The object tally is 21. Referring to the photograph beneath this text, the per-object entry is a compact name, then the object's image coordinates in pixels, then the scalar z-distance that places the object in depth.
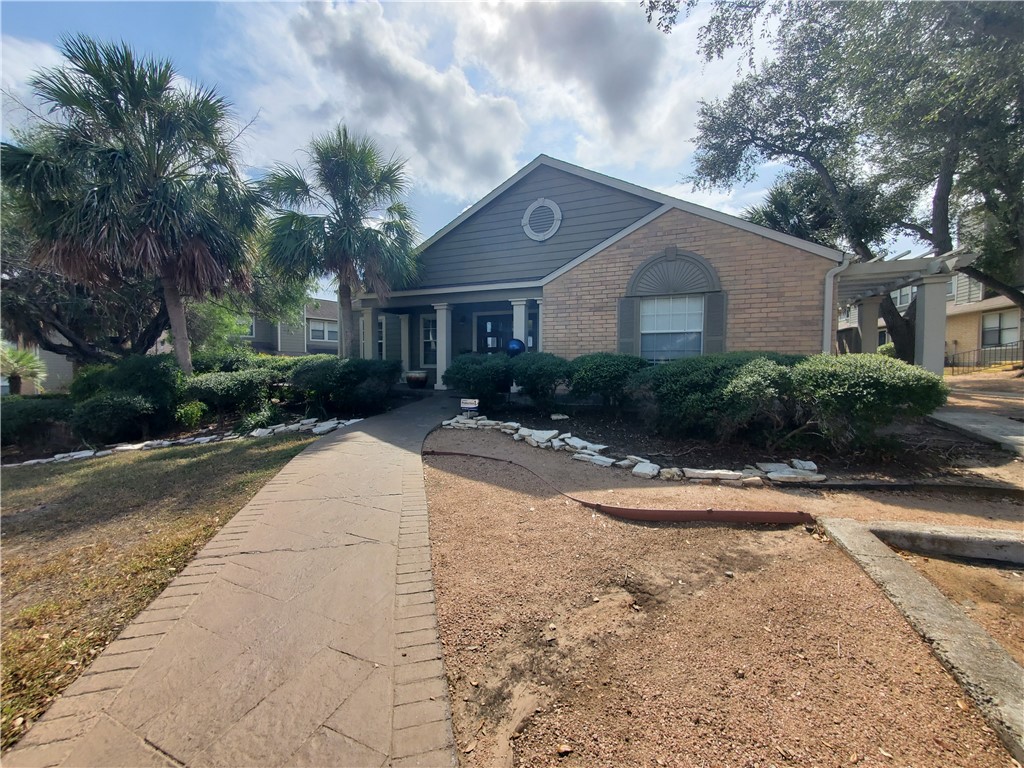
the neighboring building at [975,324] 22.05
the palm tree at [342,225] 10.57
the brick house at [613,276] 8.19
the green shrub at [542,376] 7.71
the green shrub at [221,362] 11.70
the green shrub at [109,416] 8.21
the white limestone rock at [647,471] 5.12
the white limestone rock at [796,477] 4.91
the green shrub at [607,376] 7.18
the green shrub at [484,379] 8.28
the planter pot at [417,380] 12.67
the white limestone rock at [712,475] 4.98
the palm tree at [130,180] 8.23
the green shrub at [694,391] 5.84
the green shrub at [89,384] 9.38
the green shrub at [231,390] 8.95
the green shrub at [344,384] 9.32
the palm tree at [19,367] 12.00
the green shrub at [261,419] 8.77
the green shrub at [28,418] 8.53
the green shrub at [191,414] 9.12
